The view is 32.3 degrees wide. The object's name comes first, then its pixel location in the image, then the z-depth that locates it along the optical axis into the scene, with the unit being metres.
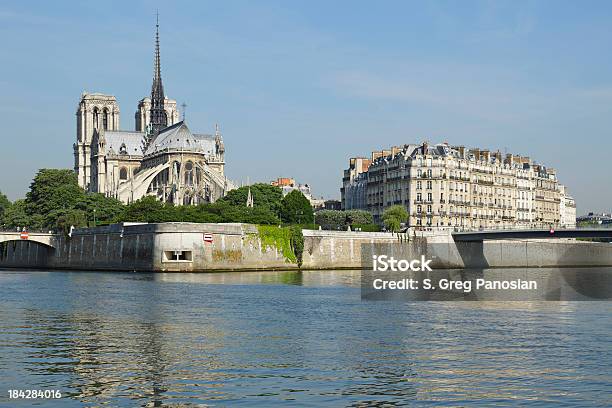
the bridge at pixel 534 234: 72.87
